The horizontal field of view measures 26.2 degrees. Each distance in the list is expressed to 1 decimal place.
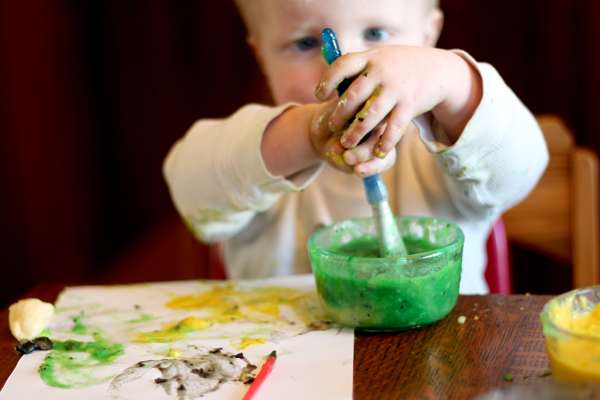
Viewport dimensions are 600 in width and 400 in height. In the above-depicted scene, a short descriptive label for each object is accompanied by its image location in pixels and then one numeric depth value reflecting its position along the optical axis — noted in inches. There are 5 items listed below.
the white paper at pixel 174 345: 28.8
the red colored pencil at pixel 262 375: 28.4
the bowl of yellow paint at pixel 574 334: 26.3
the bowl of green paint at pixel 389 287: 31.1
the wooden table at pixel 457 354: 28.1
